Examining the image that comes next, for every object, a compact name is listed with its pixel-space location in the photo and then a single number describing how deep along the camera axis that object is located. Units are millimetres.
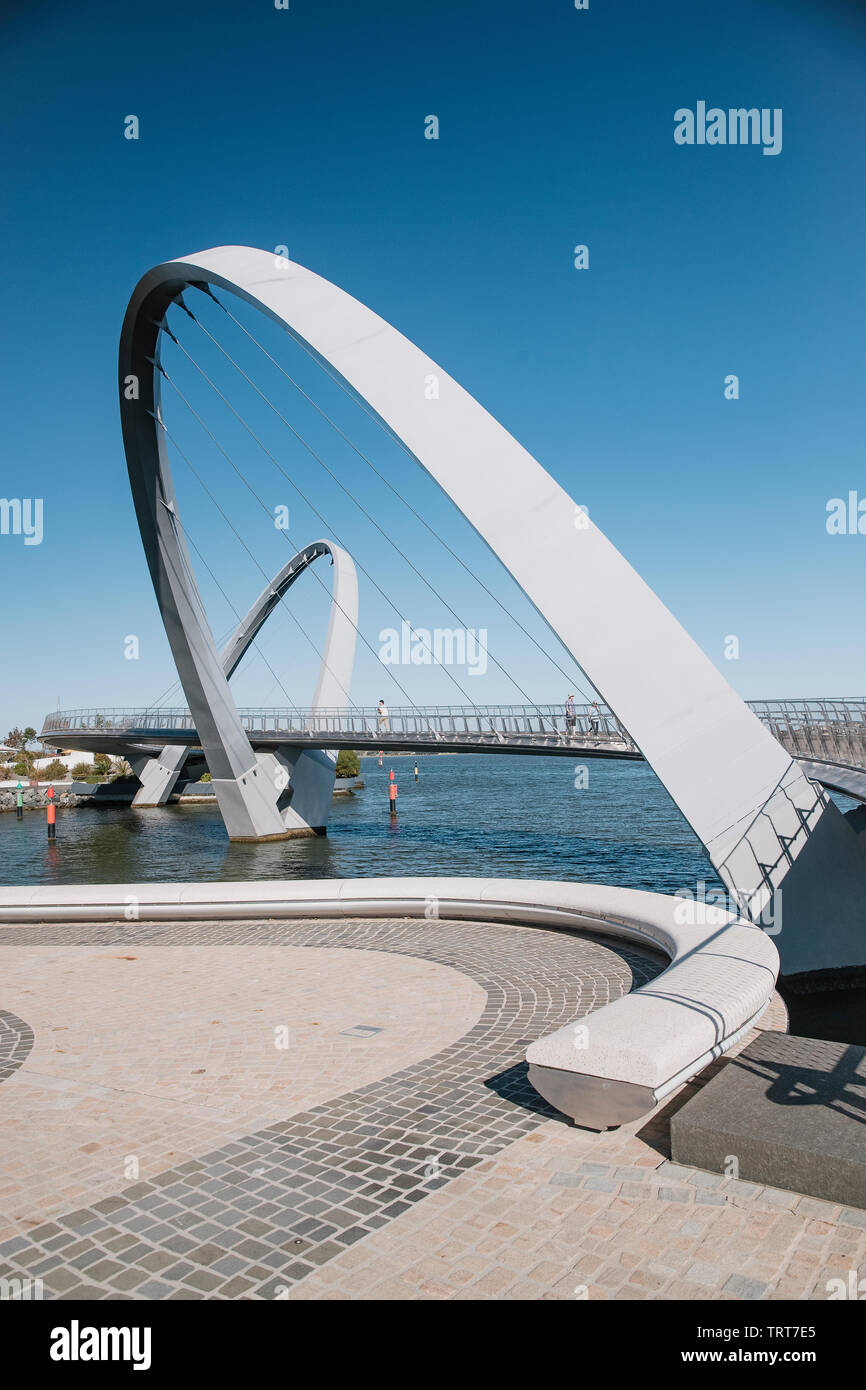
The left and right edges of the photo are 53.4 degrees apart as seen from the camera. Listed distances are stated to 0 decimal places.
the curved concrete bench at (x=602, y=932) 4586
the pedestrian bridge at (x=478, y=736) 14875
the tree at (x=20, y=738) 123250
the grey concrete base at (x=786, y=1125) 3846
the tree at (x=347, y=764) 74375
